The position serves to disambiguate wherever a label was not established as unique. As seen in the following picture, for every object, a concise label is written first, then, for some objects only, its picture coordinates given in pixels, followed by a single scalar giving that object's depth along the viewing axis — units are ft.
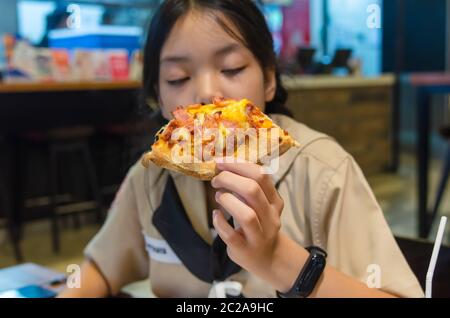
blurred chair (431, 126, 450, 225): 8.53
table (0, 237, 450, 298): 2.10
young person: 2.07
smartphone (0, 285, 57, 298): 2.51
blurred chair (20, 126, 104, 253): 9.86
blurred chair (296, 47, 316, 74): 5.93
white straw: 1.76
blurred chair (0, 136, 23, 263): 8.73
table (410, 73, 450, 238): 7.97
